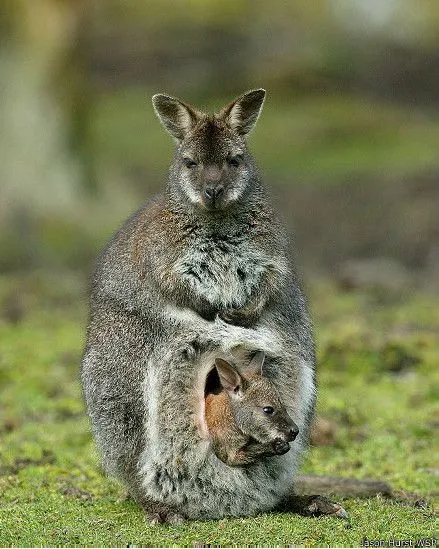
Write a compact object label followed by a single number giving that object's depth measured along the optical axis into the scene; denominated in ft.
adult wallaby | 43.55
